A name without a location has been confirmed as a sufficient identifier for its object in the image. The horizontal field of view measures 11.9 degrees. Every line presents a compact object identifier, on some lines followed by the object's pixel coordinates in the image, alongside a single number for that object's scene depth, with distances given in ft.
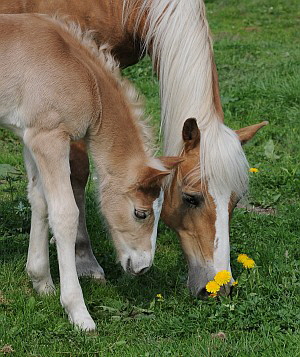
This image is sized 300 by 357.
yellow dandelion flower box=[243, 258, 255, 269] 28.81
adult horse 26.54
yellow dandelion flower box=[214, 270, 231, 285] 25.88
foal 25.20
